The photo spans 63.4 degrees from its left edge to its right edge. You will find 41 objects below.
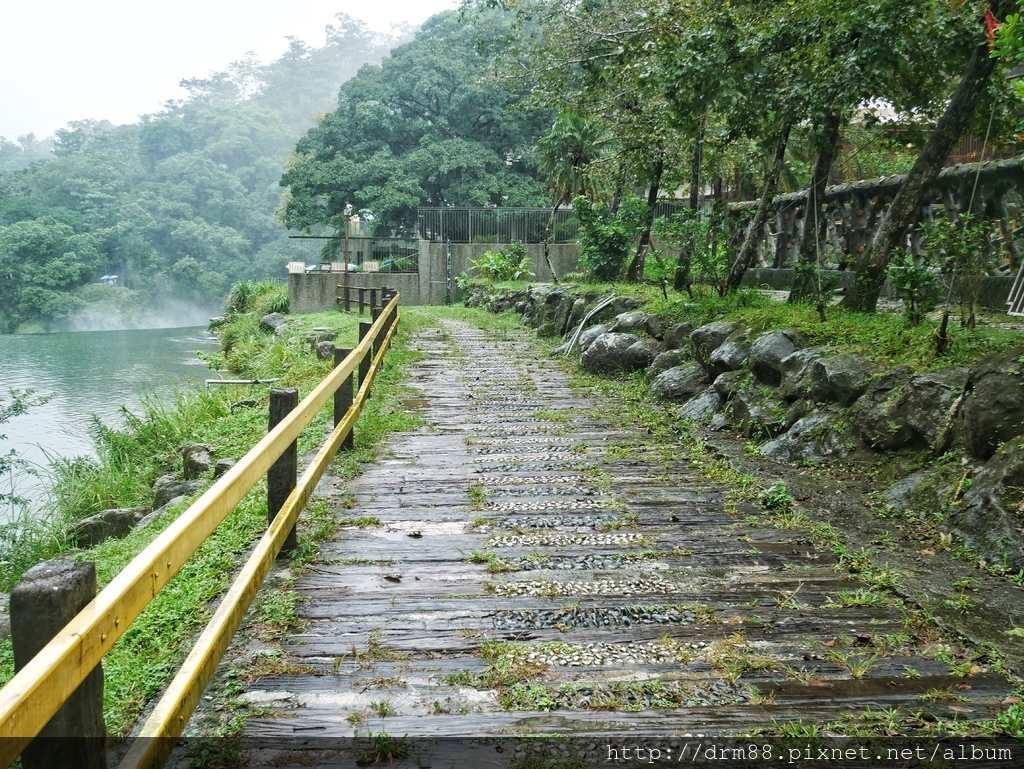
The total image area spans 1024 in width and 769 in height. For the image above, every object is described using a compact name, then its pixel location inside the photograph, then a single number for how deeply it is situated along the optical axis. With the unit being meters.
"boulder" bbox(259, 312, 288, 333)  23.55
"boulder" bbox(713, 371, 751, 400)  7.65
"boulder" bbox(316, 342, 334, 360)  12.11
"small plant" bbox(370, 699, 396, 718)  3.02
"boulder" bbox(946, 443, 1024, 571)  4.29
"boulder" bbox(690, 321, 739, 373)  8.66
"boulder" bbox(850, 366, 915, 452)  5.70
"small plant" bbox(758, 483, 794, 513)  5.44
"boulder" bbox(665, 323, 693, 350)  9.78
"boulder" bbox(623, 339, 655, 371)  10.35
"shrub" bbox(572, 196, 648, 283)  16.59
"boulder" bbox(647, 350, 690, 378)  9.46
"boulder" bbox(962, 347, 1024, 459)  4.74
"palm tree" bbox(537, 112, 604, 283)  21.81
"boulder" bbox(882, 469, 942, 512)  5.16
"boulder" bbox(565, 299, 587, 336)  13.96
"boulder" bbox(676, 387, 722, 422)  7.98
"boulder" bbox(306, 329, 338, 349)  15.91
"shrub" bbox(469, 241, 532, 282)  25.48
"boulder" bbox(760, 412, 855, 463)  6.16
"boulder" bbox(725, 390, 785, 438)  6.96
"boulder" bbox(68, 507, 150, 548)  7.64
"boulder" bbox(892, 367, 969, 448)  5.43
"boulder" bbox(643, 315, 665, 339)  10.55
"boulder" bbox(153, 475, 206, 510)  7.34
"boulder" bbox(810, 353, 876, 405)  6.18
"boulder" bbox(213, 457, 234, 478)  7.29
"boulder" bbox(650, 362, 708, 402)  8.76
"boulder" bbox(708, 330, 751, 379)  7.99
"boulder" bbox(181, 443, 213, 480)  8.17
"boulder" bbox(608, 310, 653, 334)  10.94
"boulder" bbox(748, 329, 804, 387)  7.33
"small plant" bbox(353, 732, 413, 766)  2.76
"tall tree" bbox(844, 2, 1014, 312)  7.50
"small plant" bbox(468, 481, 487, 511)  5.57
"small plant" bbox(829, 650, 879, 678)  3.35
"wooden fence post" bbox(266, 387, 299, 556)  4.29
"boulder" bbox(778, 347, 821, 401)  6.81
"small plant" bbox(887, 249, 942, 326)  6.79
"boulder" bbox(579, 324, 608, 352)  11.73
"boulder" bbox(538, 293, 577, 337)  14.76
